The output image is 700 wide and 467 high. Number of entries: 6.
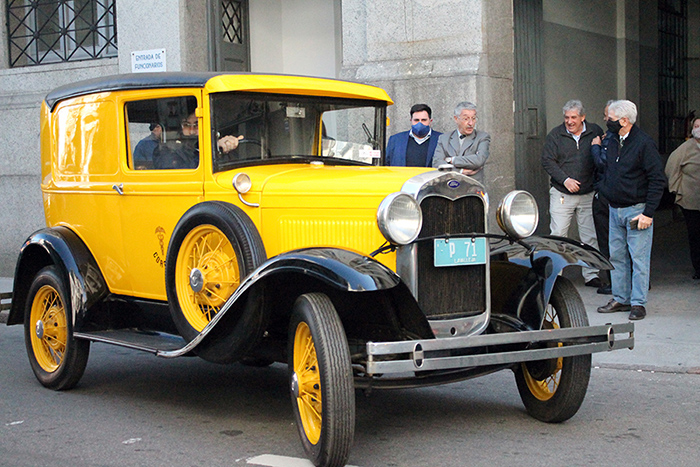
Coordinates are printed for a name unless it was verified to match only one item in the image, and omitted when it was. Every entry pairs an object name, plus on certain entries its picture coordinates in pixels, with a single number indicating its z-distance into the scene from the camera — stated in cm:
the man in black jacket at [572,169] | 936
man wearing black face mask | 771
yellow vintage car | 450
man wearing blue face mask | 866
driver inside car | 555
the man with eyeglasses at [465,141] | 856
